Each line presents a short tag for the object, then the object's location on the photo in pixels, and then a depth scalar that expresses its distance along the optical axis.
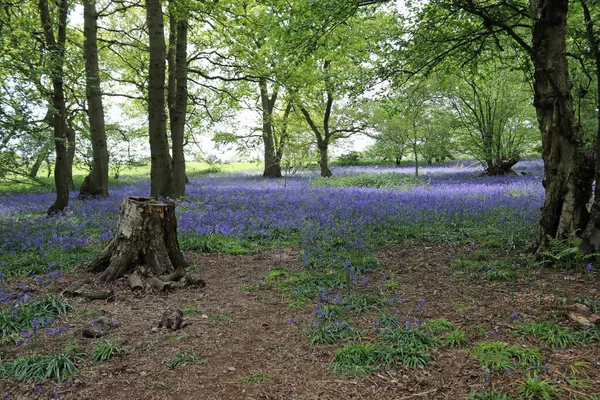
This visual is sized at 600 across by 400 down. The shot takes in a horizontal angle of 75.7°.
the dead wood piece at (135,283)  5.32
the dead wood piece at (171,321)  4.22
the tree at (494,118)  19.00
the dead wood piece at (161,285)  5.37
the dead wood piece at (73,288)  5.04
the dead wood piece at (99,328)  3.98
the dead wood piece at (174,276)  5.71
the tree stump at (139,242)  5.81
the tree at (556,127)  5.60
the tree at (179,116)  13.03
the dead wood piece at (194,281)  5.63
